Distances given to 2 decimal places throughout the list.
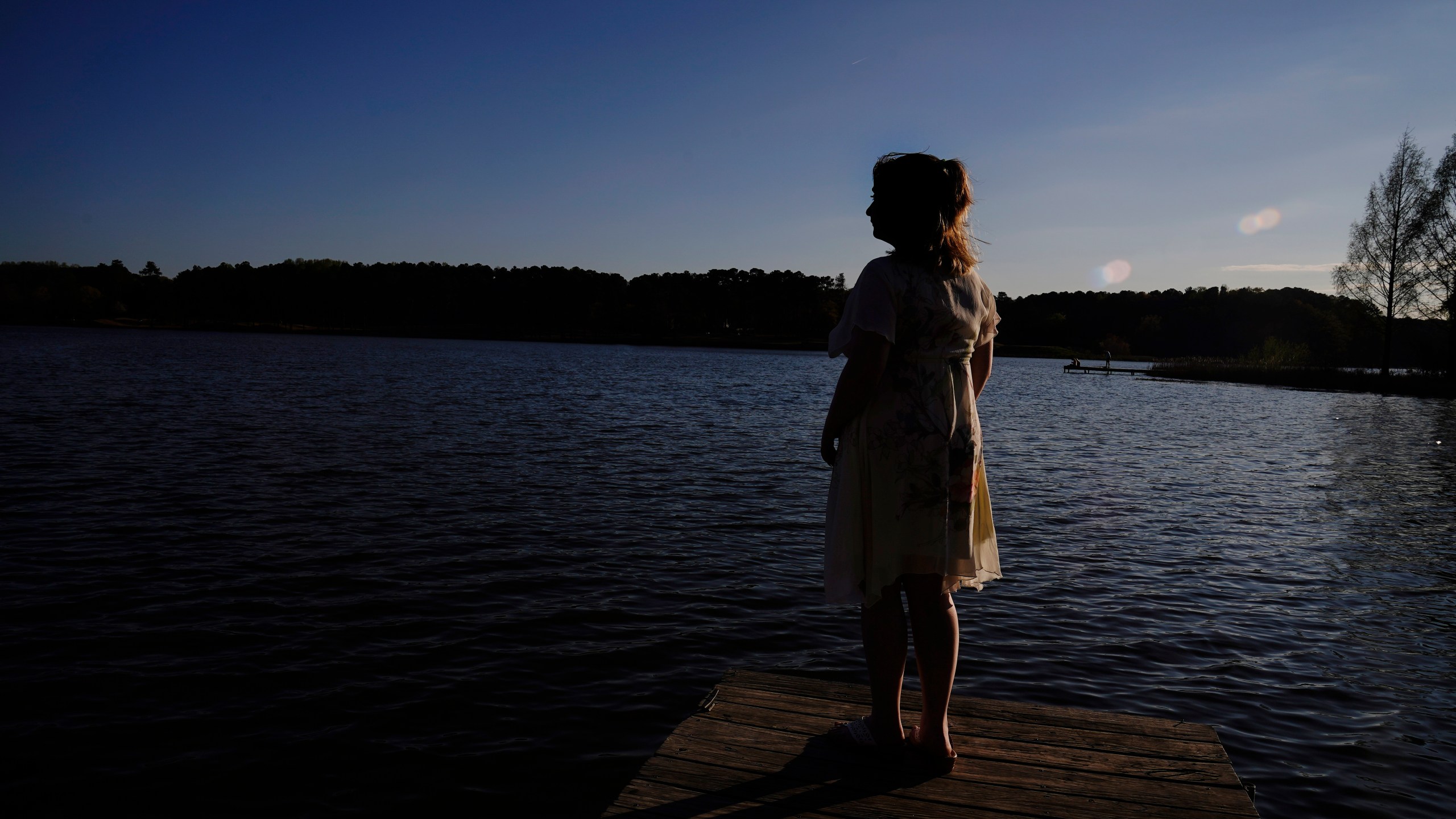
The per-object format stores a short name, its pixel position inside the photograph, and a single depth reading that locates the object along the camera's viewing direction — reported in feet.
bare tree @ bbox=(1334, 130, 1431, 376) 185.78
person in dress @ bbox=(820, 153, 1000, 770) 10.87
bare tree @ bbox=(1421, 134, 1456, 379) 173.27
